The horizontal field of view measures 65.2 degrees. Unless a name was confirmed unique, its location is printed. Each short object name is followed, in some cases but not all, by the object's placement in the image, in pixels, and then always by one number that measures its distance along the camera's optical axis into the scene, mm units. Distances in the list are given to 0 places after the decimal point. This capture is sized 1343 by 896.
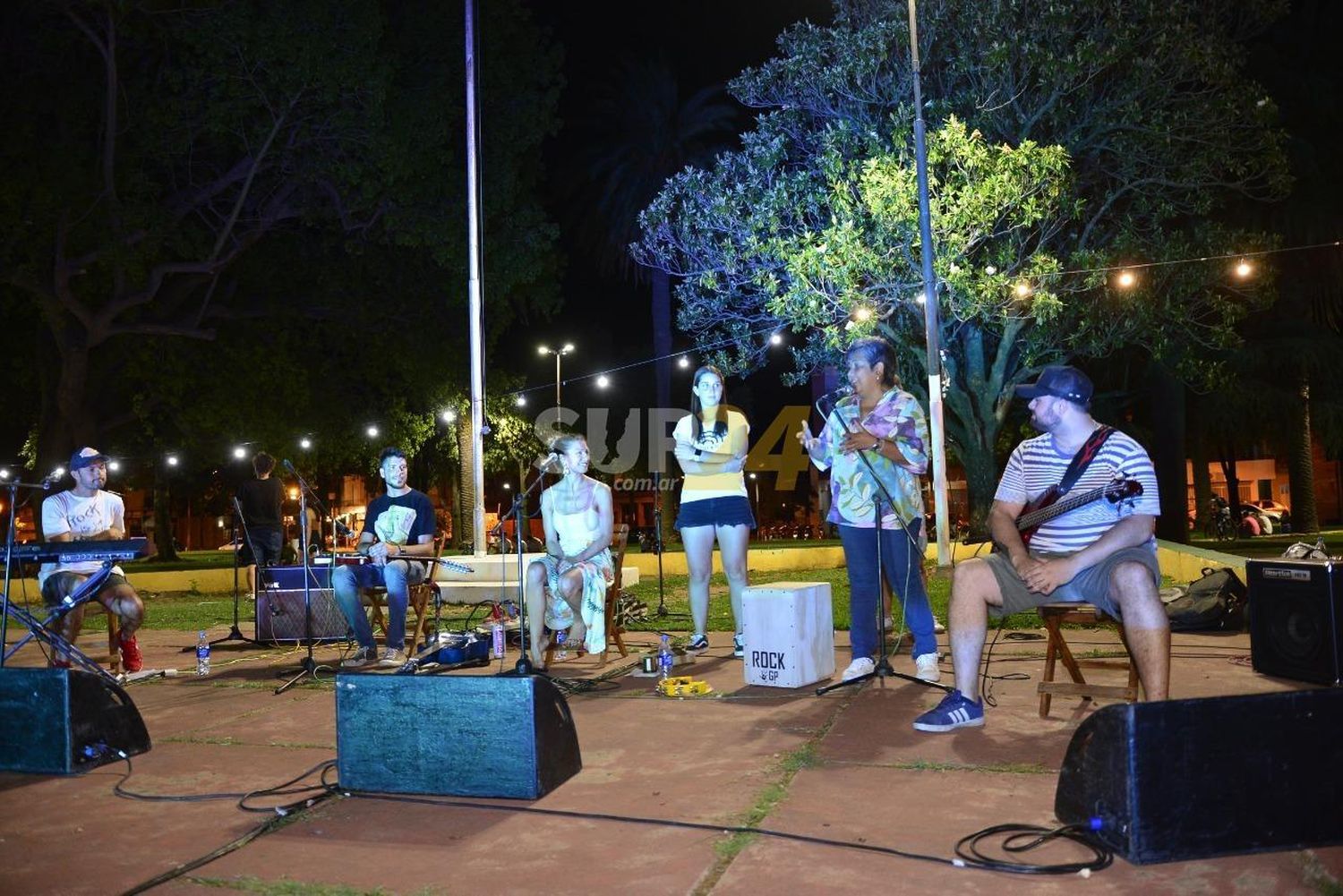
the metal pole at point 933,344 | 13961
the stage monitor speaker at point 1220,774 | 2582
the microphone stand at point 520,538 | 5145
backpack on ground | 7004
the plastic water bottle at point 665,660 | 5980
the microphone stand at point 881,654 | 5164
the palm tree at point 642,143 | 27312
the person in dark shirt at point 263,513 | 10914
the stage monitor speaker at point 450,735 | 3324
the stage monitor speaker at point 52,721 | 3908
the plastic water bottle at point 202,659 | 6715
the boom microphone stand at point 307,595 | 6406
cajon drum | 5430
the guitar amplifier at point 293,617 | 7770
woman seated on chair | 6391
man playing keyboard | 6379
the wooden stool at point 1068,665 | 4344
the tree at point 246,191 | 15109
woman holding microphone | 5375
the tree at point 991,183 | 14477
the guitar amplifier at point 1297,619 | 4832
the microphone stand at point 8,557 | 4531
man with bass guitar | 3891
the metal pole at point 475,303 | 12792
